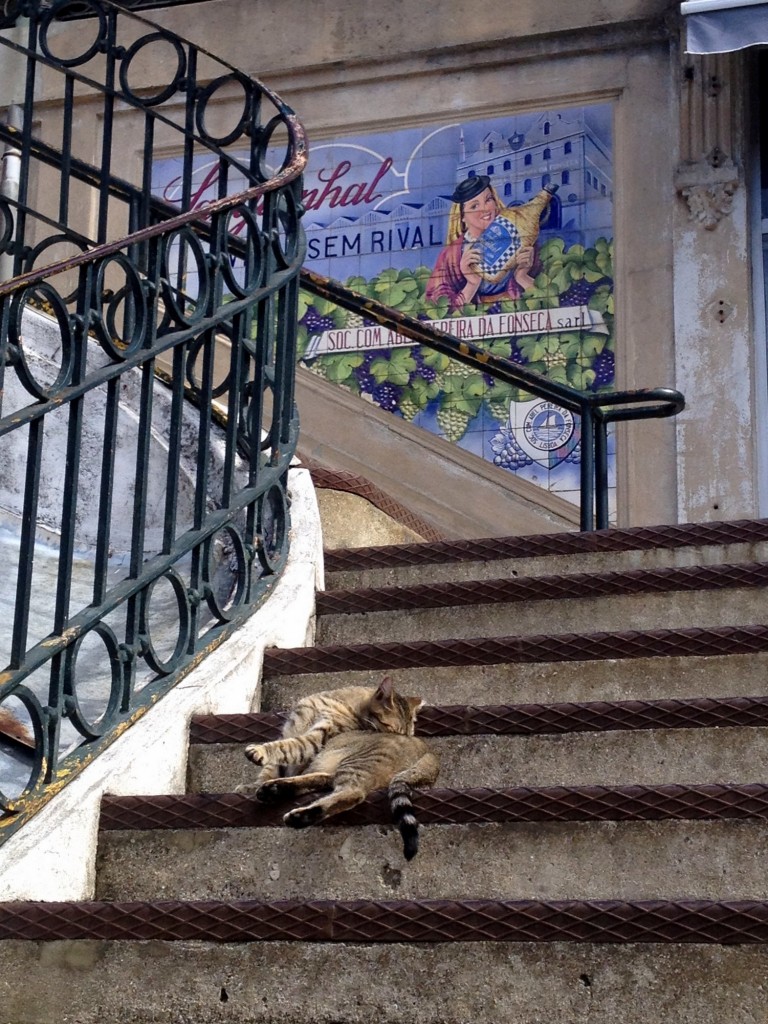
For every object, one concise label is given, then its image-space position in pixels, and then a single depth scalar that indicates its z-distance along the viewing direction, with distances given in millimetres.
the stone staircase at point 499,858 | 3303
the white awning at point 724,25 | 8258
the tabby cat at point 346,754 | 3955
